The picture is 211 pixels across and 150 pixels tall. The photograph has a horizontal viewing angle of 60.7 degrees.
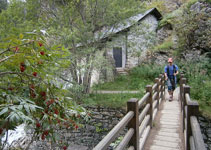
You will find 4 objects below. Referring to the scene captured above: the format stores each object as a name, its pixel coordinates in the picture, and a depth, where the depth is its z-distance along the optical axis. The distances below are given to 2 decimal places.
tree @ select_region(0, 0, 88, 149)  1.67
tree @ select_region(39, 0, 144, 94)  10.06
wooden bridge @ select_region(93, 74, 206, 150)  2.15
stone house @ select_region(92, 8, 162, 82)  10.77
